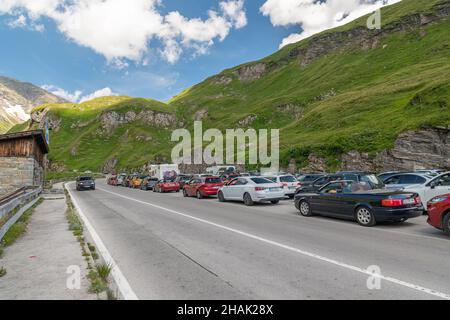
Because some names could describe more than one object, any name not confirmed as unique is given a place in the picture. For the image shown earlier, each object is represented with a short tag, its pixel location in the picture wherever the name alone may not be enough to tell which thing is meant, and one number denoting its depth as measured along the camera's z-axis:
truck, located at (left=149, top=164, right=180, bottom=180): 43.88
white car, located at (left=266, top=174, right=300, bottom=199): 20.38
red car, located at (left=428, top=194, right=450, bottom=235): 8.23
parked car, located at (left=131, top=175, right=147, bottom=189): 38.41
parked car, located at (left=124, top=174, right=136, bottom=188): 41.08
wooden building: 27.03
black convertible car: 9.73
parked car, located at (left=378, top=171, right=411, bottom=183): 13.87
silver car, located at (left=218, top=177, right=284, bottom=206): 16.62
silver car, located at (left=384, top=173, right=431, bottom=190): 12.53
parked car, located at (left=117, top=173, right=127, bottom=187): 44.91
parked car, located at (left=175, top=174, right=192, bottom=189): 31.83
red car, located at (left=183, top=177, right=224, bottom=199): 22.05
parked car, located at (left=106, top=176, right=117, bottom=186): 48.44
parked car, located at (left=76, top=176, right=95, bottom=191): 34.38
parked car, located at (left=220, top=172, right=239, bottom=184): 31.30
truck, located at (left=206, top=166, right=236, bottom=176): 38.75
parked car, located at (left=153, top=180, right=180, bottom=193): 29.54
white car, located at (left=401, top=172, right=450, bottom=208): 10.95
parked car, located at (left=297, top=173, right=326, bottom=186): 21.70
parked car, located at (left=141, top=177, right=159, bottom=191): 33.53
